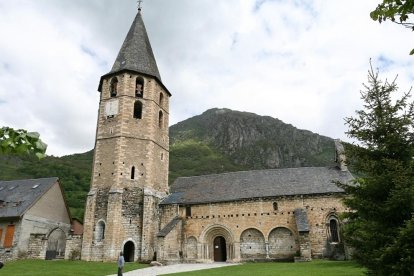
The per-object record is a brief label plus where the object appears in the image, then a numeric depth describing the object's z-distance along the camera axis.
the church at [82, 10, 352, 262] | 25.73
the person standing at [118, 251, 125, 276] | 15.38
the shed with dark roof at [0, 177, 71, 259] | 26.84
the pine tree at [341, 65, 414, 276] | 9.94
